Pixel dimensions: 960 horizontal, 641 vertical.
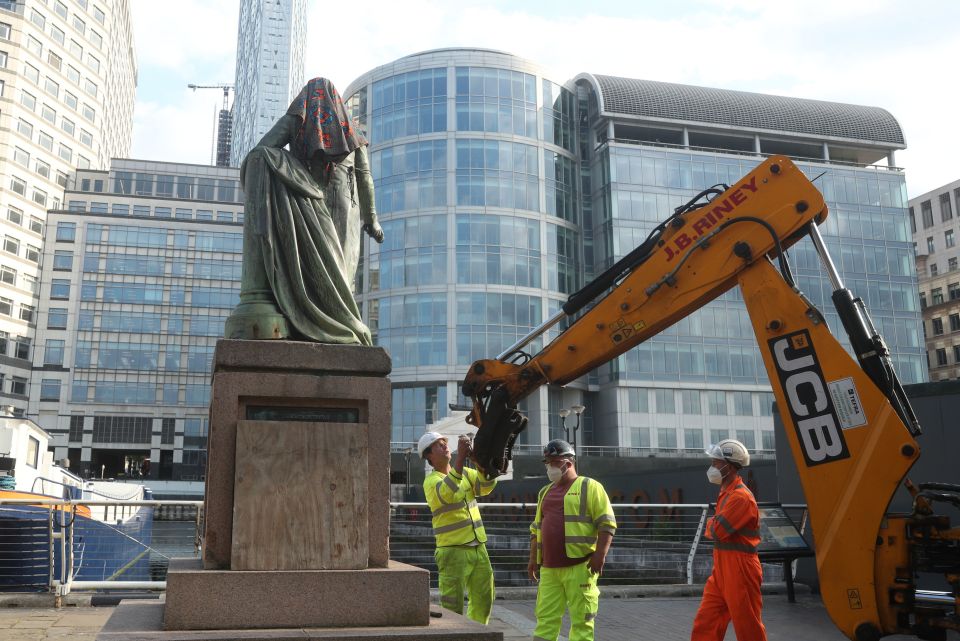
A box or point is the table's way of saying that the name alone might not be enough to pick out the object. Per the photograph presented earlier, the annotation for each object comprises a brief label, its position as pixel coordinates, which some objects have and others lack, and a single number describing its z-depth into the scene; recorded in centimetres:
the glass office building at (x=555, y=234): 5475
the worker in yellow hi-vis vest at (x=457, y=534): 677
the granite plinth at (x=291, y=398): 472
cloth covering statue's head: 572
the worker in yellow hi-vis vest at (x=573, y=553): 606
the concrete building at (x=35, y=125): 7056
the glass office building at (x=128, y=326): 7338
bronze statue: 536
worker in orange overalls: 612
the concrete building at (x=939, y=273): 8156
